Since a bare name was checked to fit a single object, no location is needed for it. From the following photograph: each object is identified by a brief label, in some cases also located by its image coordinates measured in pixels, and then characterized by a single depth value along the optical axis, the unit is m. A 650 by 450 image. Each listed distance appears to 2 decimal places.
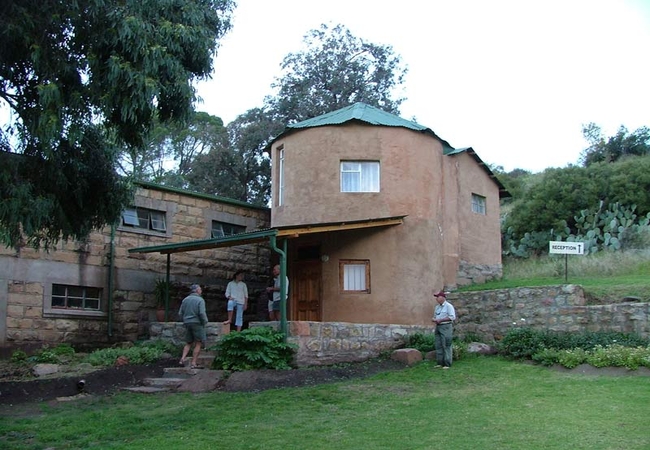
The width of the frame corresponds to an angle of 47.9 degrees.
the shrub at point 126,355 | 15.01
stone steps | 13.11
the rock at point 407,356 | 15.20
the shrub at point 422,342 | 16.14
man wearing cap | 14.48
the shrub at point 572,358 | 13.77
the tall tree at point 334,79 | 32.25
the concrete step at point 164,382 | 13.30
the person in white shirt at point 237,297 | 16.59
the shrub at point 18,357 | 15.39
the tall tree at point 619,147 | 36.41
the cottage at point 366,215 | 17.91
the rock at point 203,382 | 12.98
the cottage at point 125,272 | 16.36
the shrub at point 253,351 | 13.94
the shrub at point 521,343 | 14.97
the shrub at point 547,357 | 14.20
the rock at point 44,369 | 14.35
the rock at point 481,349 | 15.79
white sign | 16.75
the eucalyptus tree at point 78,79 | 9.69
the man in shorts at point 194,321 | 14.10
